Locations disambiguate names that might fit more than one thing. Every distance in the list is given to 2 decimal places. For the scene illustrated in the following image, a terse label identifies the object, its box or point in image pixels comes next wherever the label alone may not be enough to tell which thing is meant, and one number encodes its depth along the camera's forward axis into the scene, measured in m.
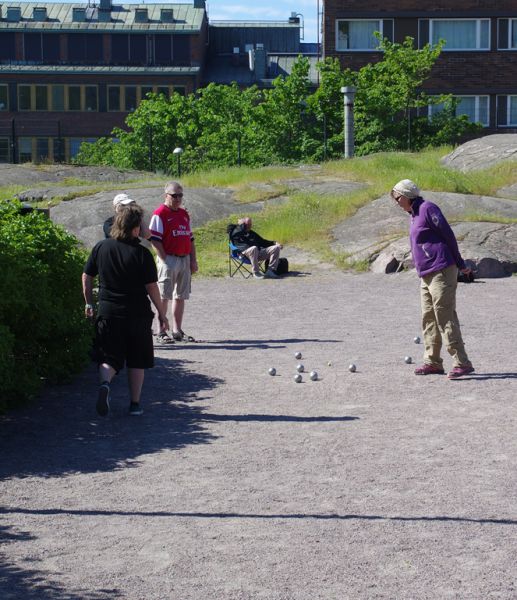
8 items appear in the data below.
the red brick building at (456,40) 52.25
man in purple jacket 10.75
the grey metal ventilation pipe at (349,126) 40.34
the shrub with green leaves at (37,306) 9.11
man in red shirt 13.17
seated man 21.48
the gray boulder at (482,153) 30.92
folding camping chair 21.70
